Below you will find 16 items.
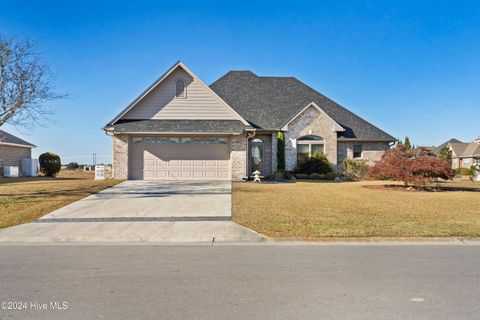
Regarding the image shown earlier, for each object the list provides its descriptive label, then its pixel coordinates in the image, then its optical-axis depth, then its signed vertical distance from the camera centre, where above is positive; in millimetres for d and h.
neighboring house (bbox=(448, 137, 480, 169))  55375 +1657
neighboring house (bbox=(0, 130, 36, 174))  30844 +1174
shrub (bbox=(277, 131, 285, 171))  24719 +571
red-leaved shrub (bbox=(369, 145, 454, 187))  18078 -183
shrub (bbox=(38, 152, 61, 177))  30875 +7
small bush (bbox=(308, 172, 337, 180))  24438 -860
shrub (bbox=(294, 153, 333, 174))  24766 -115
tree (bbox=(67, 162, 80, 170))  47562 -382
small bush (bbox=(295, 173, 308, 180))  24516 -863
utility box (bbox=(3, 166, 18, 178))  29516 -735
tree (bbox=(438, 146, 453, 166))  46988 +1316
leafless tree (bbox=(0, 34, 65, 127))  14773 +3137
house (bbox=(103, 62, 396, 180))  21062 +1708
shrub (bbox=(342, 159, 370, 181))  24906 -458
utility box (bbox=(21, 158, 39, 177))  31359 -345
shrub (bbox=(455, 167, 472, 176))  39962 -958
